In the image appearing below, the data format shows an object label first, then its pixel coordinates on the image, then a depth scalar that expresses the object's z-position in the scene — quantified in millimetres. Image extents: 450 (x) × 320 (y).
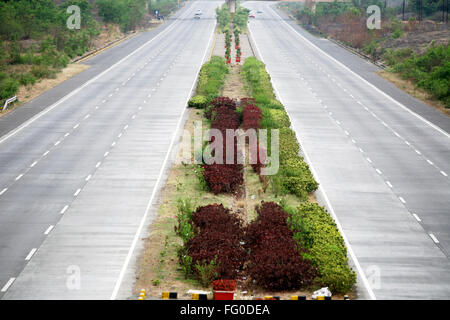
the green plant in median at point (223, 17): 105925
